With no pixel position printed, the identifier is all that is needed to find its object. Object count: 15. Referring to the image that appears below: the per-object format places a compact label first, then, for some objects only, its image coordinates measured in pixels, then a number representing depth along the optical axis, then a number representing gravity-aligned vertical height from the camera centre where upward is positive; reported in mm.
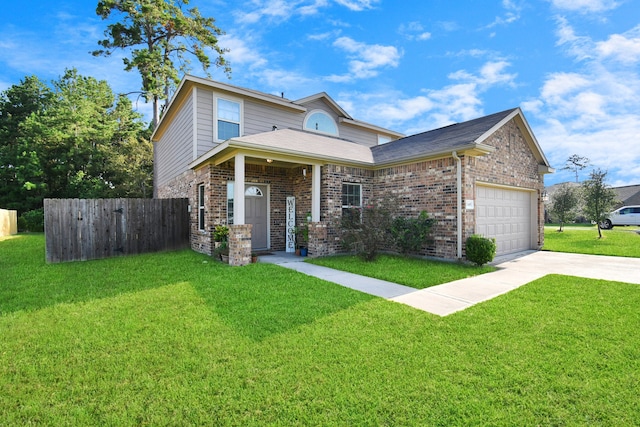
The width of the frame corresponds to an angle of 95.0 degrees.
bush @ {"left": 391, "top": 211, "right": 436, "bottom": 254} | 8445 -609
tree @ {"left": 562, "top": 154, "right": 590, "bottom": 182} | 36103 +6144
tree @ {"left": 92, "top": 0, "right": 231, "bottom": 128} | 16469 +10376
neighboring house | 30775 +1747
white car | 22125 -537
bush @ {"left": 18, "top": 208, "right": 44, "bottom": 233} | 19266 -708
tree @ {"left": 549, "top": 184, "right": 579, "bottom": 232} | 17250 +430
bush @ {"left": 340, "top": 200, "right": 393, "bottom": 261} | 8320 -611
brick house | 8125 +1169
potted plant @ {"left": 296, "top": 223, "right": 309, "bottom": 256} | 9515 -811
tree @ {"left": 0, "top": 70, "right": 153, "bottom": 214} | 20688 +3934
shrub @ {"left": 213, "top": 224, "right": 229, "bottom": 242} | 8539 -691
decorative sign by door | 10703 -472
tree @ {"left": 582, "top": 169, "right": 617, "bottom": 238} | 14539 +624
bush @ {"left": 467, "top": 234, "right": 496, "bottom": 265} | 7438 -1007
